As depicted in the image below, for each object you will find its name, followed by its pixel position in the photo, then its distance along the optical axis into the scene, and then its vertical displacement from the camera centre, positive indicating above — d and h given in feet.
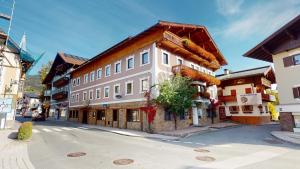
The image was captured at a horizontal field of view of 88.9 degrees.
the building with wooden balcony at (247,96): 78.86 +3.66
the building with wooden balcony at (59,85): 103.79 +15.99
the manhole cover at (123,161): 20.28 -7.63
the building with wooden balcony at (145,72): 53.24 +12.80
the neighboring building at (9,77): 44.52 +9.22
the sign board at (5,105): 42.48 +0.48
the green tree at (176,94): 48.55 +3.18
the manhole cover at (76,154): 23.81 -7.62
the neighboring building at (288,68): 46.64 +11.23
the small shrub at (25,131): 33.38 -5.37
